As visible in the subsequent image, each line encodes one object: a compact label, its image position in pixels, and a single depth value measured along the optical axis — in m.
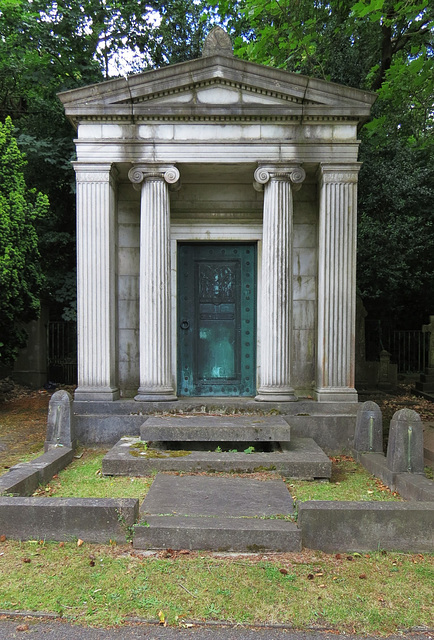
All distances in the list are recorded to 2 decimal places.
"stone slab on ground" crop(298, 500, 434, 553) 3.76
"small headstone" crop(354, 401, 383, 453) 6.08
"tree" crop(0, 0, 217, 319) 11.52
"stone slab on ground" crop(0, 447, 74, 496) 4.40
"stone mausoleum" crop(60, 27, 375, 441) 6.63
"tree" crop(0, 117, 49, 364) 9.01
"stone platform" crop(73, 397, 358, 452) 6.51
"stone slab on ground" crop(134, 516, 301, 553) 3.71
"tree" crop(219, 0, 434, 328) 9.31
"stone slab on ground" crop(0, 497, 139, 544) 3.81
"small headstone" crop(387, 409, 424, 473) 4.98
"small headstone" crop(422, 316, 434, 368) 13.50
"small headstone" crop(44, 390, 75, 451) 6.10
